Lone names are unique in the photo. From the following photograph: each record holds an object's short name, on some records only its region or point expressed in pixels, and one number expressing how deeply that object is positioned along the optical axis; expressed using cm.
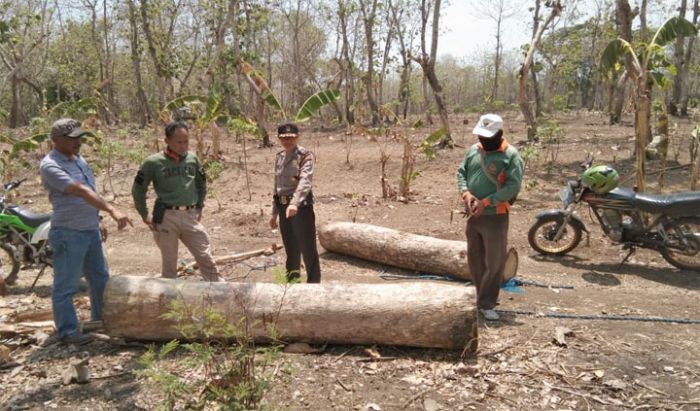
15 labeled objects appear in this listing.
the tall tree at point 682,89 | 1858
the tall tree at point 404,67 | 2373
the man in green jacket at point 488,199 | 396
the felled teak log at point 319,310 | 352
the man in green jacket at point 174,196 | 411
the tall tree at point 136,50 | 1849
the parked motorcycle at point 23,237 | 528
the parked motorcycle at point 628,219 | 561
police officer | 439
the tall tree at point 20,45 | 1592
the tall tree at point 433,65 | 1267
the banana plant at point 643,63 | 648
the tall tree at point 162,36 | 1552
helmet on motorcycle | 584
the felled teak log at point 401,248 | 543
